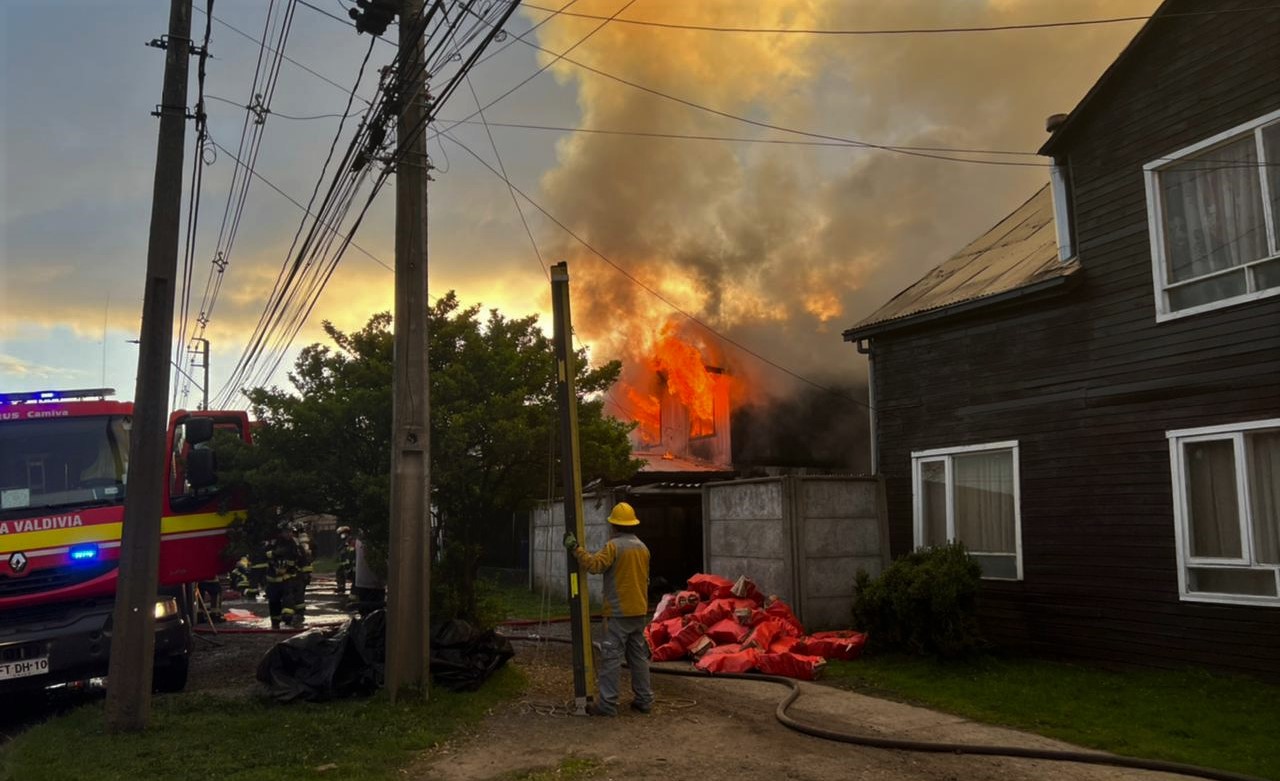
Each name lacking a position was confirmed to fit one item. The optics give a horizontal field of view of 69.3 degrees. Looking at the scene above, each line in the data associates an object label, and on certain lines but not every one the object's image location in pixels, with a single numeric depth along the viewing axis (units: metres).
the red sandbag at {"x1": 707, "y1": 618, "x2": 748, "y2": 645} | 10.99
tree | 10.42
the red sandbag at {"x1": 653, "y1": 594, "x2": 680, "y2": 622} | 12.13
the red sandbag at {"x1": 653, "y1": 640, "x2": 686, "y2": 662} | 11.27
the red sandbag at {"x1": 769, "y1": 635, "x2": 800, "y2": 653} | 10.51
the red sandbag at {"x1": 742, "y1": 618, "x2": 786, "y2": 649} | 10.66
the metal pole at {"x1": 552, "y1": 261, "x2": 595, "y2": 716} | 8.23
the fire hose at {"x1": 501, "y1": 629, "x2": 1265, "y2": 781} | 6.22
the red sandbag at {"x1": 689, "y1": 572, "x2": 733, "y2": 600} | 12.23
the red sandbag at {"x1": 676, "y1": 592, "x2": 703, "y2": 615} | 12.18
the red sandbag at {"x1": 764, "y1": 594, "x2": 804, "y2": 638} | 11.37
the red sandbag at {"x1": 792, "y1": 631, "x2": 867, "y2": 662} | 11.09
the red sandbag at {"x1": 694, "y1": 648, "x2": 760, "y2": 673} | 10.19
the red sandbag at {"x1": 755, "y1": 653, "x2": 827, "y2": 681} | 10.17
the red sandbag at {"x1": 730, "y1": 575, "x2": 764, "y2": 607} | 12.13
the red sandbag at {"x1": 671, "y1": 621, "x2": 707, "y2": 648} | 11.26
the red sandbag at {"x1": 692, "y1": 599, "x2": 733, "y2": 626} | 11.49
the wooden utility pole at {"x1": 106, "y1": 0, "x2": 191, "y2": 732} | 7.71
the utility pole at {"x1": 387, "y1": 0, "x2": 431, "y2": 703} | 8.52
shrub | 10.51
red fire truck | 8.40
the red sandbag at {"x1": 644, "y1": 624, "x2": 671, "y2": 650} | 11.54
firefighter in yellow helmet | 8.06
